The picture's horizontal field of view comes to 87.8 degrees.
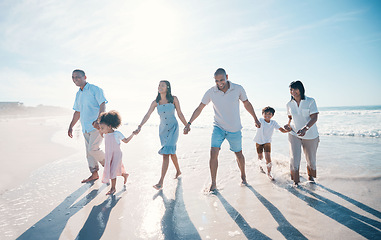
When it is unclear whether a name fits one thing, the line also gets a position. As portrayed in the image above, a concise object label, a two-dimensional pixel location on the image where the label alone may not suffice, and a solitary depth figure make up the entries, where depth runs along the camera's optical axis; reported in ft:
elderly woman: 12.39
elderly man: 14.66
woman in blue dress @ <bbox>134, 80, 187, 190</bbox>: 13.80
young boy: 16.30
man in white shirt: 12.89
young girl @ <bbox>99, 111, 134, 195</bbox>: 12.42
